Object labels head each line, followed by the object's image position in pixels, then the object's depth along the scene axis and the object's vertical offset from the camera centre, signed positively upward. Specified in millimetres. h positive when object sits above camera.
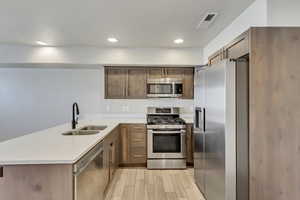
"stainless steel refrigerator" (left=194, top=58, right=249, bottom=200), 1450 -294
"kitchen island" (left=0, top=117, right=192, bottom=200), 1121 -572
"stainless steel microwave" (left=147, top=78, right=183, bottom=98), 3109 +273
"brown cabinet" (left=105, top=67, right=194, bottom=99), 3148 +425
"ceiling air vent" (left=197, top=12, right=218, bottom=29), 1827 +1093
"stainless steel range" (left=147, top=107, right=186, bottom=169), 2850 -878
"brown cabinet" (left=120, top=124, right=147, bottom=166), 2924 -874
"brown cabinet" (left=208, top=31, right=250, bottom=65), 1469 +624
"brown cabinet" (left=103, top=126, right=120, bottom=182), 2026 -808
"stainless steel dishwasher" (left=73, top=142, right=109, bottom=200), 1219 -743
